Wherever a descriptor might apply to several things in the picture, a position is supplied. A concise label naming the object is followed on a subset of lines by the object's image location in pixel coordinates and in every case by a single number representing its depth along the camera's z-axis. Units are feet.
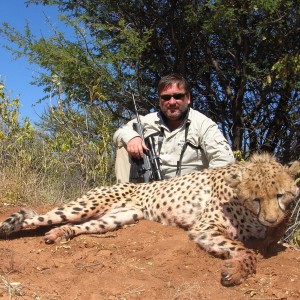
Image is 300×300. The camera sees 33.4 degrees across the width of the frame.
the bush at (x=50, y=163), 20.19
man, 18.02
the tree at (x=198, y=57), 26.99
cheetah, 11.98
